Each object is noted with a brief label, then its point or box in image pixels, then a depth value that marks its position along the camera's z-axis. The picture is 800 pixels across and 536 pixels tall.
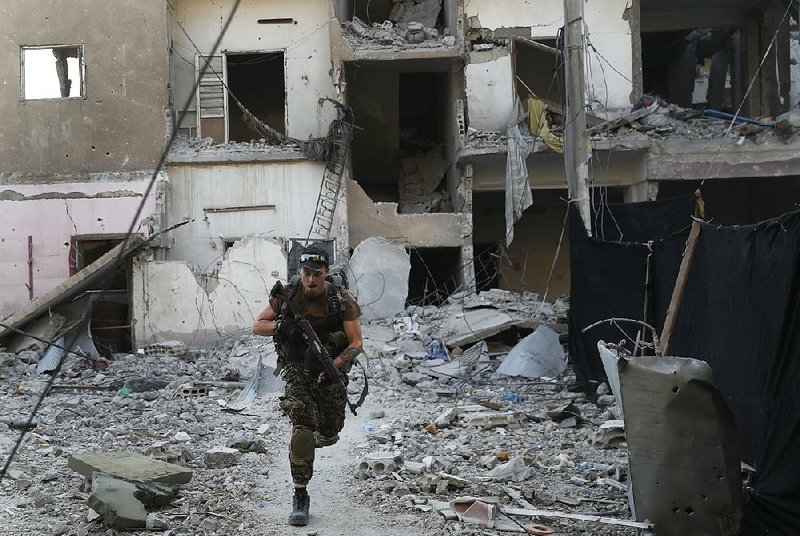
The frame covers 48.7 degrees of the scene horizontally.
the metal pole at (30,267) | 17.92
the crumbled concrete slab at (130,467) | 5.82
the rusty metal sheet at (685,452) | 4.41
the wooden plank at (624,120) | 16.98
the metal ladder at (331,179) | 17.97
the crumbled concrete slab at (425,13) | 20.03
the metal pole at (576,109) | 10.87
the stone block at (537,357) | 11.66
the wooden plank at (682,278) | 5.54
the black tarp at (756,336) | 4.38
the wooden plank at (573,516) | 4.53
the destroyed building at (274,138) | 17.27
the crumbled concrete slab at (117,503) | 5.08
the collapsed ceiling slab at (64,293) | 15.59
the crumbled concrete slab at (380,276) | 16.94
